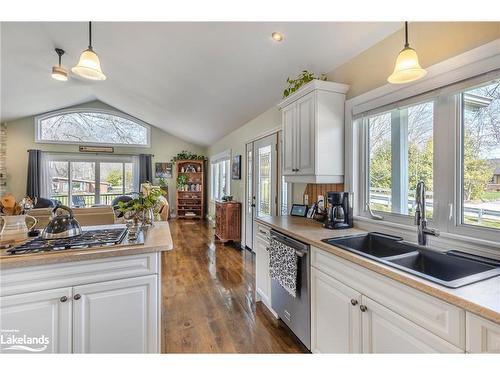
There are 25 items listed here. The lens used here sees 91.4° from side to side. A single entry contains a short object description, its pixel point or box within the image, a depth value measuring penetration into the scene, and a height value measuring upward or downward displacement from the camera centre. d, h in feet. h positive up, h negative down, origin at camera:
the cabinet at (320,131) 6.89 +1.65
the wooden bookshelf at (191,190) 26.81 -0.34
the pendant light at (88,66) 6.62 +3.32
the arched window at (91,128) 23.50 +5.95
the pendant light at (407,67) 4.28 +2.14
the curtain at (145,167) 25.67 +2.05
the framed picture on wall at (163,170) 26.84 +1.89
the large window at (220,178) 19.76 +0.79
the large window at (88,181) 23.72 +0.62
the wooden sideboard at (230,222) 15.64 -2.25
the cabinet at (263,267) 7.67 -2.64
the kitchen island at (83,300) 3.99 -2.01
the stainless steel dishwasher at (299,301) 5.71 -2.91
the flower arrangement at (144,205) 6.39 -0.50
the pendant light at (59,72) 11.93 +5.67
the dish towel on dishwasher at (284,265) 5.97 -2.04
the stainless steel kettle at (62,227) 5.08 -0.87
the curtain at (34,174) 22.32 +1.12
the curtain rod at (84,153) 23.44 +3.38
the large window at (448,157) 4.39 +0.64
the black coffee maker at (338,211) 6.70 -0.66
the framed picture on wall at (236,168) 16.31 +1.29
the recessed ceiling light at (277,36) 7.08 +4.44
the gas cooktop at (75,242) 4.37 -1.10
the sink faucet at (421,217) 4.73 -0.58
